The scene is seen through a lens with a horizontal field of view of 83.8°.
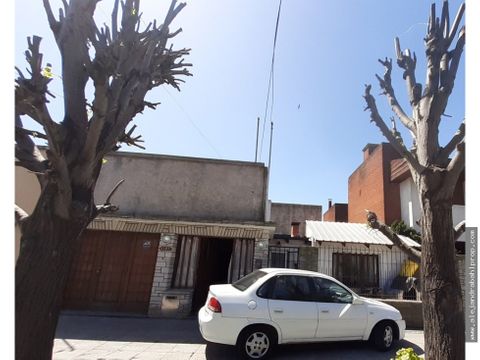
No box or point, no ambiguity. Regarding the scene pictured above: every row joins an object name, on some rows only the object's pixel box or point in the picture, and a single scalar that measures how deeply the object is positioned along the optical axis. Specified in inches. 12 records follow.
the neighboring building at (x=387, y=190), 533.3
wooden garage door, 337.4
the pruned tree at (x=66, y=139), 95.2
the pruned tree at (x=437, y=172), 100.7
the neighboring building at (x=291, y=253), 392.8
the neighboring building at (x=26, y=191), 314.7
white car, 191.3
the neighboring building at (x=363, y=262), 394.3
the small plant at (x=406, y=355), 114.7
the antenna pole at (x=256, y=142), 505.8
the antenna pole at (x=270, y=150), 453.1
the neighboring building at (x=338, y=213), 874.1
